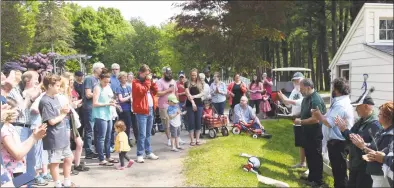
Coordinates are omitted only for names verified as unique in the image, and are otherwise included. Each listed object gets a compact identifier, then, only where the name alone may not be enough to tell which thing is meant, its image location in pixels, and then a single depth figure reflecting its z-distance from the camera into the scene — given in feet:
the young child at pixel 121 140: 20.53
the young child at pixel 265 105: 43.50
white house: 33.49
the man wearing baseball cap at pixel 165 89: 25.16
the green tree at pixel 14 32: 67.39
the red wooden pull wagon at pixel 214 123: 31.50
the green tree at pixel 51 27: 135.85
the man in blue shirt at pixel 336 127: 17.57
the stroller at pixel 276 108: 45.21
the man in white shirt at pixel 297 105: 22.36
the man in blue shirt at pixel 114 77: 25.00
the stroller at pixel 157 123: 33.91
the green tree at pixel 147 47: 121.67
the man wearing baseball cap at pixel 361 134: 14.21
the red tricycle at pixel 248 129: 32.53
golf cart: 45.30
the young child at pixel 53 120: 15.81
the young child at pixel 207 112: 31.78
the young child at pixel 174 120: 25.96
